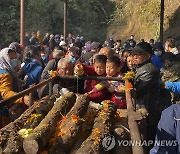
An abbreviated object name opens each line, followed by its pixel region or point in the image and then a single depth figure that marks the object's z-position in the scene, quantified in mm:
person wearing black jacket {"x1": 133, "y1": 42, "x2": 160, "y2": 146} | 5332
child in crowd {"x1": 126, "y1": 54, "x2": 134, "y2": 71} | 6985
